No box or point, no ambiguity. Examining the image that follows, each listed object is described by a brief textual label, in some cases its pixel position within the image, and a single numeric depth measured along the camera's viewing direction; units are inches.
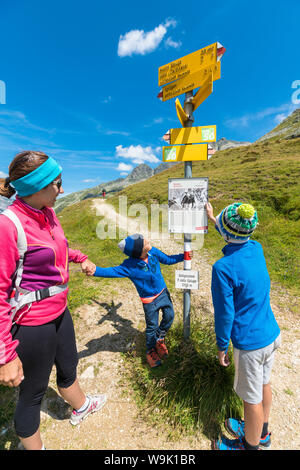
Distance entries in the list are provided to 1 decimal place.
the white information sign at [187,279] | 107.8
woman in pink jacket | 57.7
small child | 109.7
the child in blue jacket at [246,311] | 70.6
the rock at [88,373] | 125.8
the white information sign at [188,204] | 102.2
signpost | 93.0
